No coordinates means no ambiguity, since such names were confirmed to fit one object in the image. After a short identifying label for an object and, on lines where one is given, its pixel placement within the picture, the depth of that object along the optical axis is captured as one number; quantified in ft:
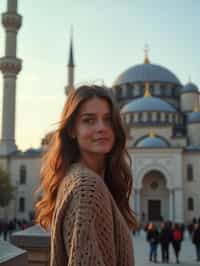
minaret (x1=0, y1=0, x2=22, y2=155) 101.81
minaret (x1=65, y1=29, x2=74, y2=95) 123.13
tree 89.45
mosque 101.09
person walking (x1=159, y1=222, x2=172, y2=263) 34.88
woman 3.82
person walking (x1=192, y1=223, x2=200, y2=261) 35.75
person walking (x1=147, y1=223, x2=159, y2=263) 35.17
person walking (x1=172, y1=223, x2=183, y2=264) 34.26
